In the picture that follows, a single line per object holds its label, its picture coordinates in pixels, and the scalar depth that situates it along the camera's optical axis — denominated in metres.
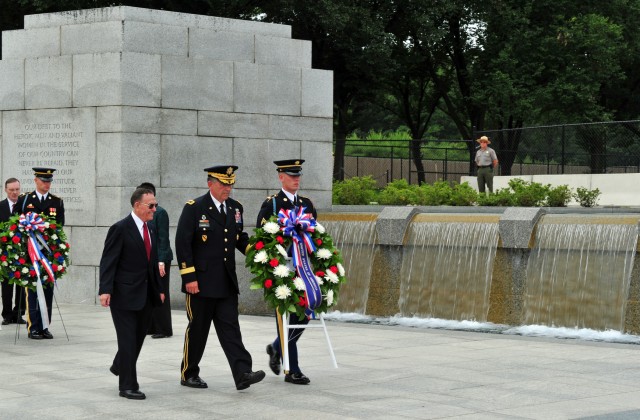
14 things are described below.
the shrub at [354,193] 25.86
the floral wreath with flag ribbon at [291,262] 10.98
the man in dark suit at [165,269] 14.85
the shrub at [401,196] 25.05
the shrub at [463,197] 24.45
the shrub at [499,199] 23.56
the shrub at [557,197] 23.66
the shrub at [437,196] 24.65
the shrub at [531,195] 23.58
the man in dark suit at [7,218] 15.99
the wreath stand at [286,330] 10.97
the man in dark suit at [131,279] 10.41
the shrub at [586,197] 24.22
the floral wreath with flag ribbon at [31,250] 14.51
